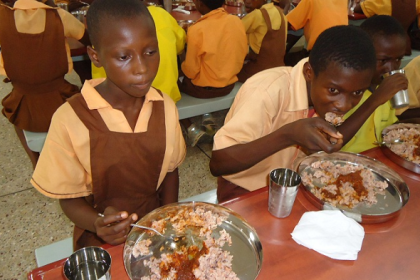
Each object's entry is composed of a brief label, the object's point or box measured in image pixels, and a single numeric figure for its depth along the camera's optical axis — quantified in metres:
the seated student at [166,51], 2.22
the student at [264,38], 2.82
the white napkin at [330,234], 0.92
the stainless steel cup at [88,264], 0.77
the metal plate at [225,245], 0.86
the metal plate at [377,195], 1.03
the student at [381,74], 1.42
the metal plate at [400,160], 1.29
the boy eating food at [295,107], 1.14
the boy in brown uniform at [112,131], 1.07
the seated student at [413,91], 1.85
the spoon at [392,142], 1.41
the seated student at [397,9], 3.45
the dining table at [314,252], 0.87
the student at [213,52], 2.42
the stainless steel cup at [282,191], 0.99
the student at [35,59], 1.93
